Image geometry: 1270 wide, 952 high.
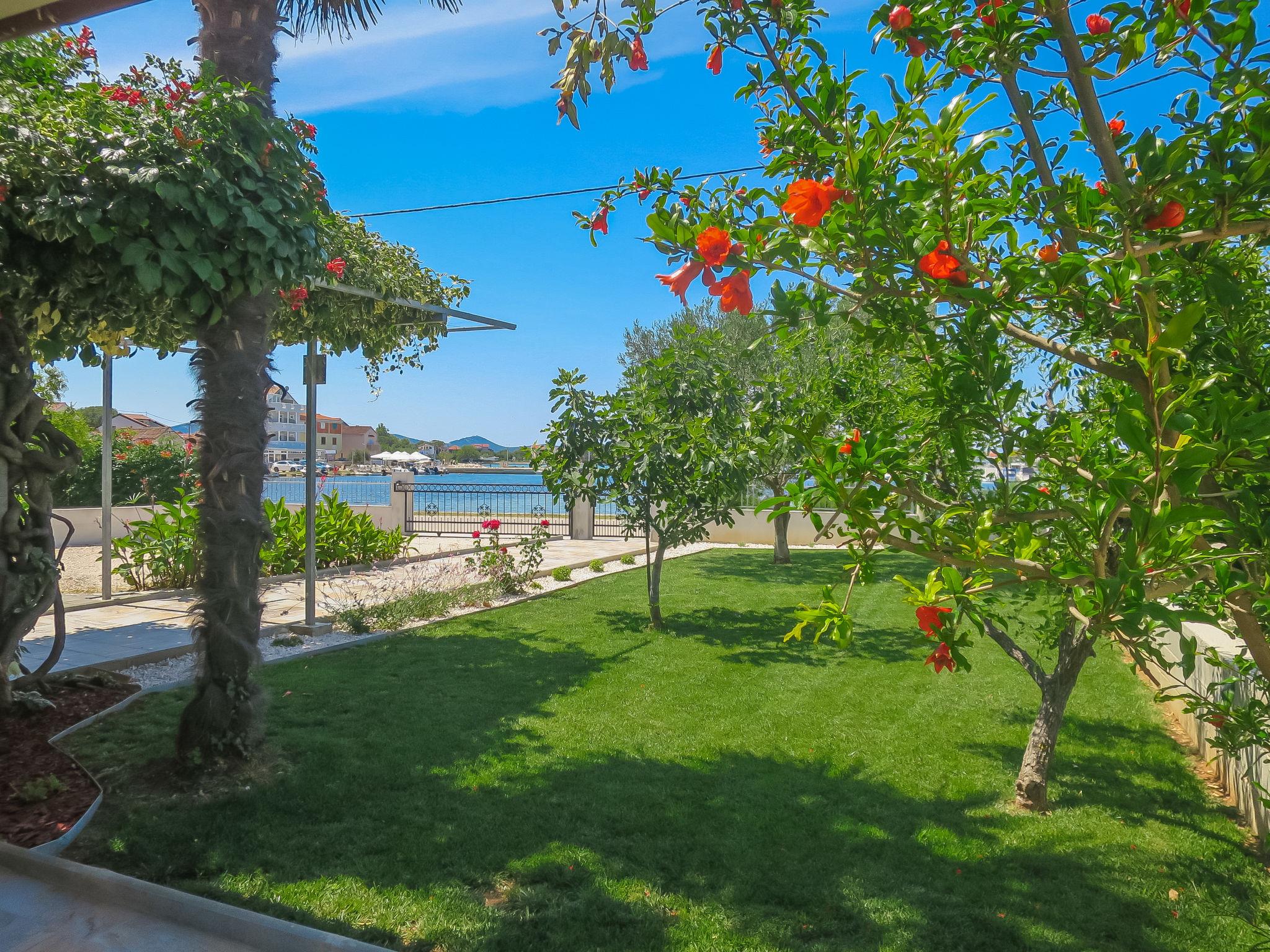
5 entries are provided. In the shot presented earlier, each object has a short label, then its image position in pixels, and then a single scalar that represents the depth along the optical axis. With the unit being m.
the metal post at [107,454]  8.95
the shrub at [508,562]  11.35
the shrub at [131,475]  16.48
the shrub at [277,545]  10.43
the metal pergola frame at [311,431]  8.16
